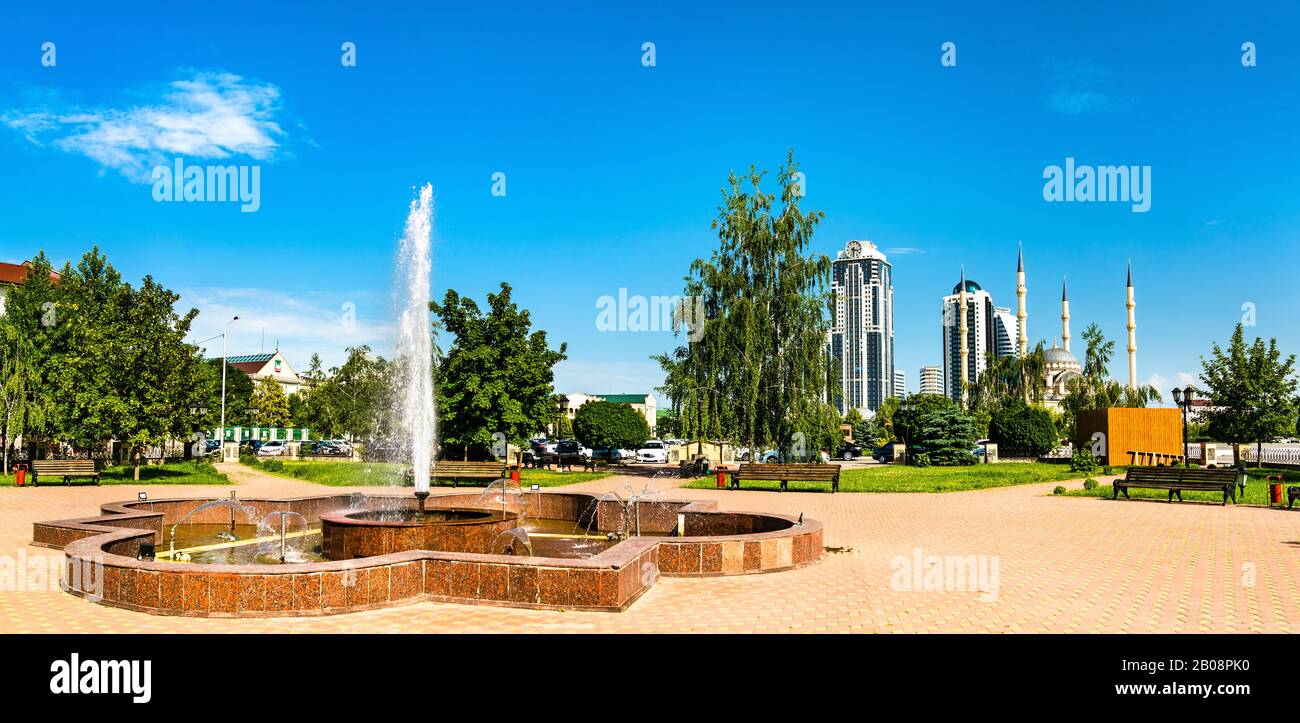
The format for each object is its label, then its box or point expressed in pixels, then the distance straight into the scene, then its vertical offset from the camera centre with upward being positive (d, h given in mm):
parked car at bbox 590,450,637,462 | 45909 -3310
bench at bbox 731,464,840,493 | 24328 -2302
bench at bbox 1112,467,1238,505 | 19484 -2069
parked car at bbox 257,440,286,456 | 57406 -3625
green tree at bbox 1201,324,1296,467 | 32625 +51
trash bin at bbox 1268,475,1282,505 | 18812 -2180
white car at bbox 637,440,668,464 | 50094 -3535
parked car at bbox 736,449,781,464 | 42931 -3337
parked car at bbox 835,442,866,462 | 58431 -4162
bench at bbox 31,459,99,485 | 24547 -2076
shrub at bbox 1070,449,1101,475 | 33284 -2793
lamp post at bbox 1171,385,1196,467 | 32969 -96
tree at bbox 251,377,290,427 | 71688 -690
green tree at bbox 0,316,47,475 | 30312 +411
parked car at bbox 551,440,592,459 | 47712 -2965
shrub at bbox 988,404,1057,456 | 47562 -2201
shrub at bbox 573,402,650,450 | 51156 -1871
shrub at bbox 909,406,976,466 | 40750 -2072
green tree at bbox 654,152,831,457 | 30688 +2141
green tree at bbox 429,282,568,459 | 30297 +766
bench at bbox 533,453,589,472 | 34250 -2679
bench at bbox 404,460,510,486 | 25516 -2238
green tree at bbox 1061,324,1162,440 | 62188 +384
